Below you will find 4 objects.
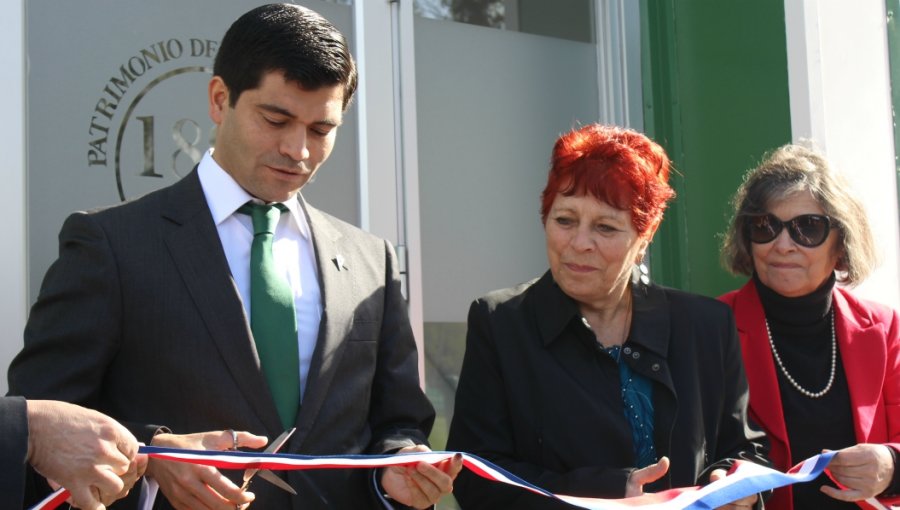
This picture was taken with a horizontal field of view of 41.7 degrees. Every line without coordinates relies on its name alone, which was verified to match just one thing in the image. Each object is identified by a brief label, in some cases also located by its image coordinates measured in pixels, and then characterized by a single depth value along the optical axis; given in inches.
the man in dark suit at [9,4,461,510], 109.0
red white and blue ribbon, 102.0
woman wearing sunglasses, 149.6
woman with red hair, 130.6
